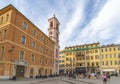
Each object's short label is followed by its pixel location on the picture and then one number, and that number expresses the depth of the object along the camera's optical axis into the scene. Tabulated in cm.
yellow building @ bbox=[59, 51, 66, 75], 4160
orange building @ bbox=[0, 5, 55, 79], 1477
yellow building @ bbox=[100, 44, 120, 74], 3354
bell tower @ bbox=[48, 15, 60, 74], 2998
